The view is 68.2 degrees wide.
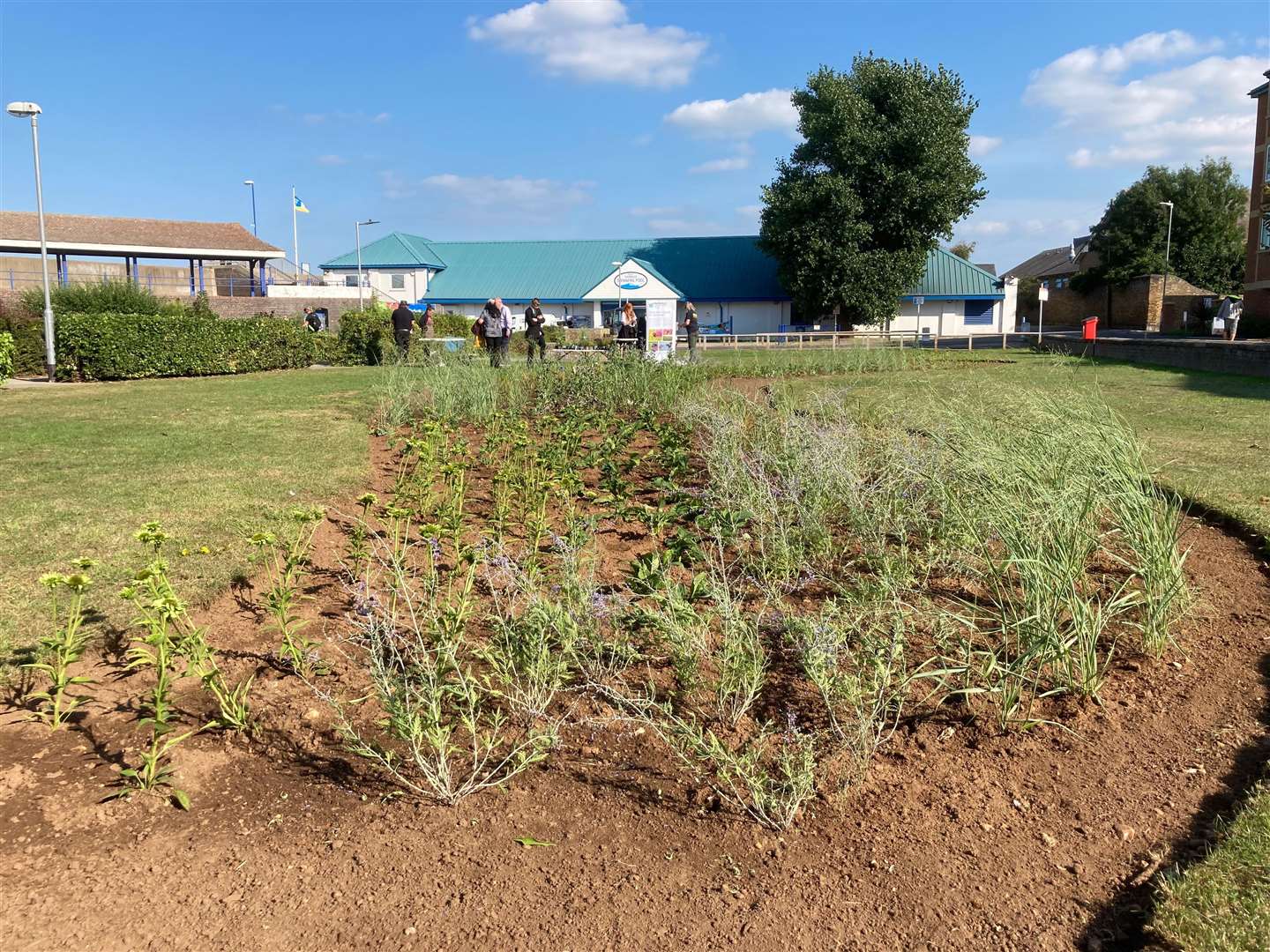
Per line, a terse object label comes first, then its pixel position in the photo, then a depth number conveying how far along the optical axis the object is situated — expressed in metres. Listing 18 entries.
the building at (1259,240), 33.19
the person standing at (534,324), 17.91
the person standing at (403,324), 17.75
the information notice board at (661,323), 18.66
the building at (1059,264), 65.62
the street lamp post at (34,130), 17.92
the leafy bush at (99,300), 21.03
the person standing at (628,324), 22.95
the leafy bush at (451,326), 31.44
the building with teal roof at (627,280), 49.66
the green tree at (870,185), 38.62
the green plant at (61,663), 3.05
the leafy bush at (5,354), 14.48
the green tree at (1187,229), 52.41
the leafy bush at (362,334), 21.97
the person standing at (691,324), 21.61
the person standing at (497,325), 16.16
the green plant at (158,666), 2.69
